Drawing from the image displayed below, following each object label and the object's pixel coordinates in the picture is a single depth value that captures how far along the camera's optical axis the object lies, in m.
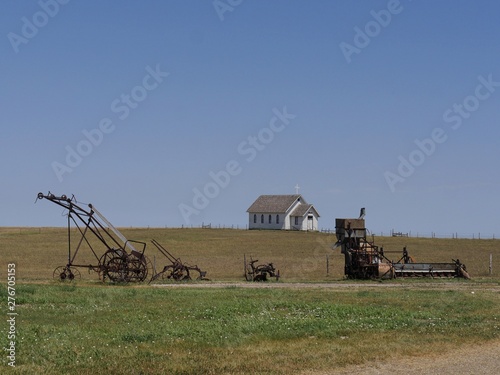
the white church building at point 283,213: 109.69
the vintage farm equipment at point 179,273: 38.91
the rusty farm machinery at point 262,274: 38.38
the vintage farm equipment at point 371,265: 38.50
